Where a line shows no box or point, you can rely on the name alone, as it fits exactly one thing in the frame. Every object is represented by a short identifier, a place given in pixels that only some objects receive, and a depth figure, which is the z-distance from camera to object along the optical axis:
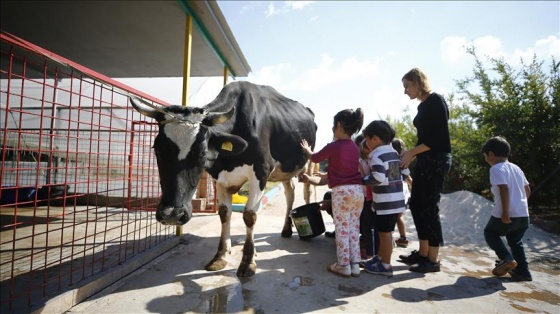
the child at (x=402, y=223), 4.01
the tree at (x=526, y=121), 5.80
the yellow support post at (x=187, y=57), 4.37
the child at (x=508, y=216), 2.93
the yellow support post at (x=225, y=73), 6.51
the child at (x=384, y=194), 2.93
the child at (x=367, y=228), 3.53
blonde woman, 3.06
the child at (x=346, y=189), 2.93
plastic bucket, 3.79
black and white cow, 2.47
